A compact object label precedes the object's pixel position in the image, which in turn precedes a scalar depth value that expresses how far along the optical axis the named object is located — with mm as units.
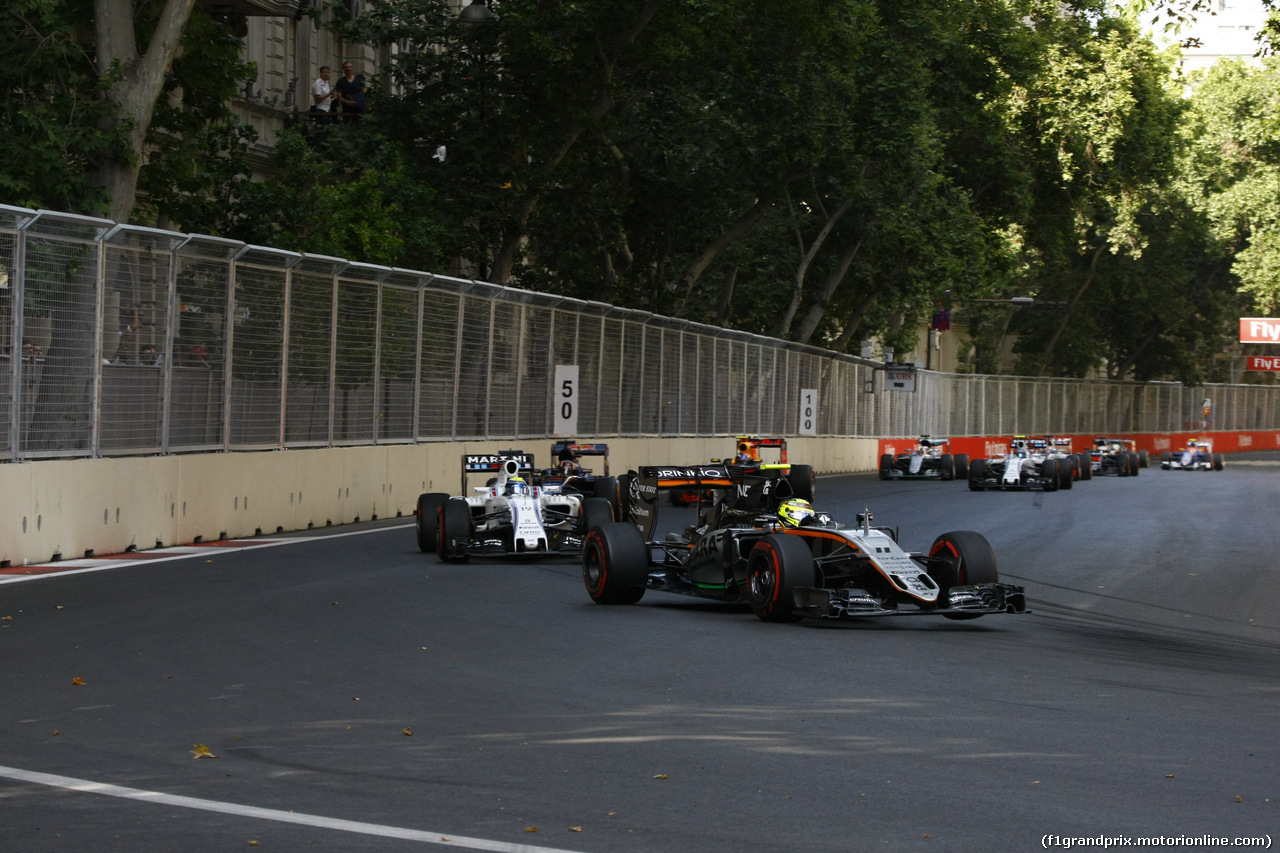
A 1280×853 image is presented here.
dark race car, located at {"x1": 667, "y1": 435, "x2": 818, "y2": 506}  23047
